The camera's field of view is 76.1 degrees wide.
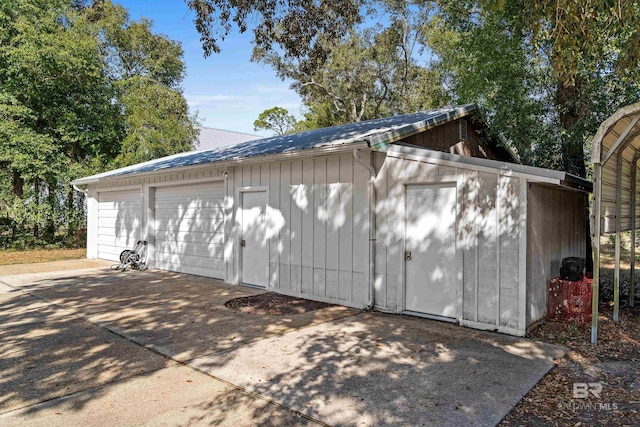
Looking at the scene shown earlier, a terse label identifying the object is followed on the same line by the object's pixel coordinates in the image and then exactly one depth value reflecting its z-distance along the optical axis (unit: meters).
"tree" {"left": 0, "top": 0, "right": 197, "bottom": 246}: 14.48
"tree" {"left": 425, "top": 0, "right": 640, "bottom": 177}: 7.59
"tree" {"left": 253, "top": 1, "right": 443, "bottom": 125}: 20.97
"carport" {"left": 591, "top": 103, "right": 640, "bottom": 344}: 4.67
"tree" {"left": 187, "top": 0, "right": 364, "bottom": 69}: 6.91
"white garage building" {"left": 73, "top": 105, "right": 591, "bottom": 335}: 5.28
